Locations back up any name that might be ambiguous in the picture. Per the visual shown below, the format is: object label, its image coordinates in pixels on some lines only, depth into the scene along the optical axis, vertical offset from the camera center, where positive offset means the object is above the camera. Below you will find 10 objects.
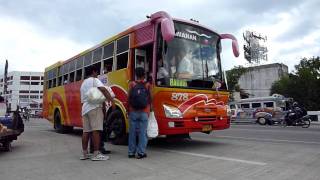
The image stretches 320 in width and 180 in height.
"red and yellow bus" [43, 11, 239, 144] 5.94 +1.02
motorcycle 15.04 -0.60
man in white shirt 5.23 -0.13
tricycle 6.04 -0.45
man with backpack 5.33 -0.05
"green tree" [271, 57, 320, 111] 34.10 +3.53
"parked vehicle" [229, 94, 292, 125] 18.42 +0.08
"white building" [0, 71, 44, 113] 69.60 +7.44
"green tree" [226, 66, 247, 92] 41.38 +5.85
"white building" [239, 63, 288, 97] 43.29 +5.74
